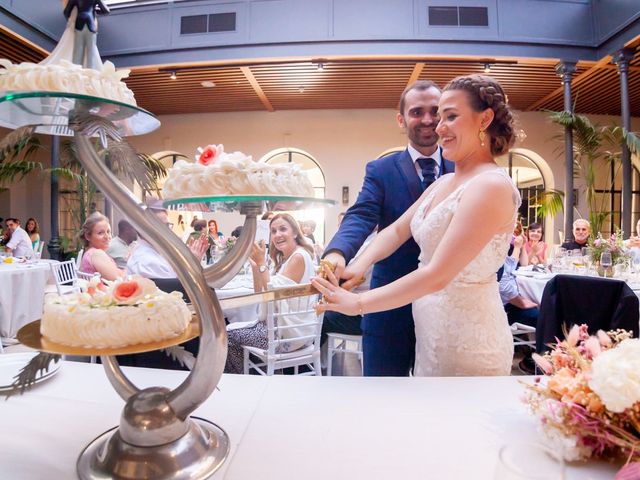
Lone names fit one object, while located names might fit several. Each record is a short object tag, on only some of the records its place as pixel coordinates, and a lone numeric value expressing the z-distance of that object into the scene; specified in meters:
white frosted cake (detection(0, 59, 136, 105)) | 0.65
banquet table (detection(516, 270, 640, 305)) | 3.93
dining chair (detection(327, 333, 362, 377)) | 3.44
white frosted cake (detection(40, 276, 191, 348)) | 0.80
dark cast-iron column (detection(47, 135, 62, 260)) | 8.20
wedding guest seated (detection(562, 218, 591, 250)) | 5.69
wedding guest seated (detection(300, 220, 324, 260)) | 7.45
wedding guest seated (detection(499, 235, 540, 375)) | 3.71
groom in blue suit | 1.81
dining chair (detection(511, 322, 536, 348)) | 3.62
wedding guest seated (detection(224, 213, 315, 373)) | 3.17
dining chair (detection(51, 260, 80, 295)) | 4.33
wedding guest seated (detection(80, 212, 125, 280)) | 3.55
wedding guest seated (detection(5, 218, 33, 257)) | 6.75
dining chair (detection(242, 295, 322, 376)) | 3.07
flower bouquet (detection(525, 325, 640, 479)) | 0.74
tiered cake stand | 0.75
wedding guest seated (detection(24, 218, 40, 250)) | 8.73
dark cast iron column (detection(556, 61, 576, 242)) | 7.36
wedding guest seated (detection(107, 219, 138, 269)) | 3.99
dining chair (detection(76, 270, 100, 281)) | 3.62
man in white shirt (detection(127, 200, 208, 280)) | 3.02
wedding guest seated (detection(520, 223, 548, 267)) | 6.03
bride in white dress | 1.26
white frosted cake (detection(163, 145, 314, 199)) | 0.77
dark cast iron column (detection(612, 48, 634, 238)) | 6.92
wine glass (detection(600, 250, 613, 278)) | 3.84
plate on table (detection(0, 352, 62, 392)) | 1.22
